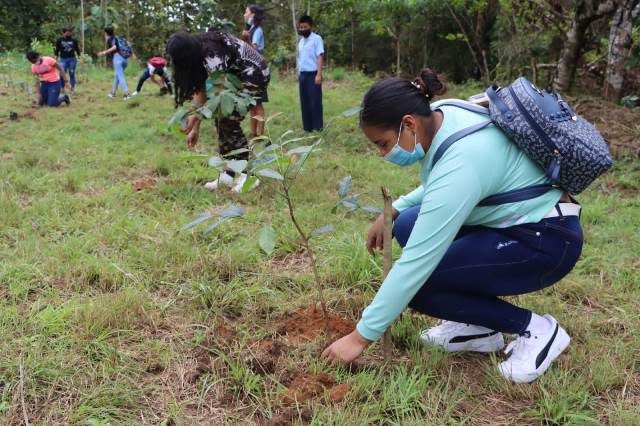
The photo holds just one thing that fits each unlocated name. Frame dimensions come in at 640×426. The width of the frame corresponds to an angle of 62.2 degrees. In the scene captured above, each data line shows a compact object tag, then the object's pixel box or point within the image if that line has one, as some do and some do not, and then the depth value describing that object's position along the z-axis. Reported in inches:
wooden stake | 68.9
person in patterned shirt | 140.7
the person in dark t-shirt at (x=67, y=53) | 359.6
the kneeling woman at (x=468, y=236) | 60.5
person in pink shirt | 316.2
